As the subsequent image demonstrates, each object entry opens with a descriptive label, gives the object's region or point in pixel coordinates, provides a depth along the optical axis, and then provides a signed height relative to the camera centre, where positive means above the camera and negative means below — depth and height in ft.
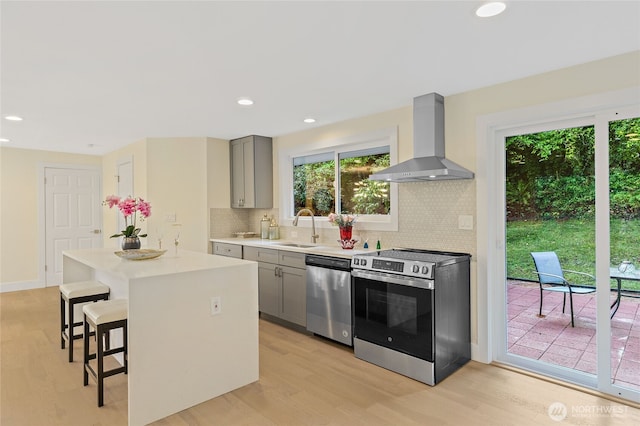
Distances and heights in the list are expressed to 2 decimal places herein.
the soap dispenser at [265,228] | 16.87 -0.66
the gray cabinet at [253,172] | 16.70 +1.92
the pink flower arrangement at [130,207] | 10.41 +0.22
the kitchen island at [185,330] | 7.38 -2.56
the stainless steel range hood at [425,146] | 10.23 +1.97
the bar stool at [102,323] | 7.79 -2.36
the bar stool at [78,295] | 9.94 -2.21
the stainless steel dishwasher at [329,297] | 11.21 -2.67
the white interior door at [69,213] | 20.54 +0.11
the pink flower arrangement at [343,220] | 13.15 -0.24
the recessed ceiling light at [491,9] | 6.13 +3.48
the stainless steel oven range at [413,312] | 9.02 -2.61
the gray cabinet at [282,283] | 12.70 -2.55
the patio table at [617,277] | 8.37 -1.49
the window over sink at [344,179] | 13.01 +1.42
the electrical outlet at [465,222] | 10.43 -0.27
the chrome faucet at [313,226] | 14.79 -0.53
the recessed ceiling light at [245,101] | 11.46 +3.57
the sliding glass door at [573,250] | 8.34 -0.97
